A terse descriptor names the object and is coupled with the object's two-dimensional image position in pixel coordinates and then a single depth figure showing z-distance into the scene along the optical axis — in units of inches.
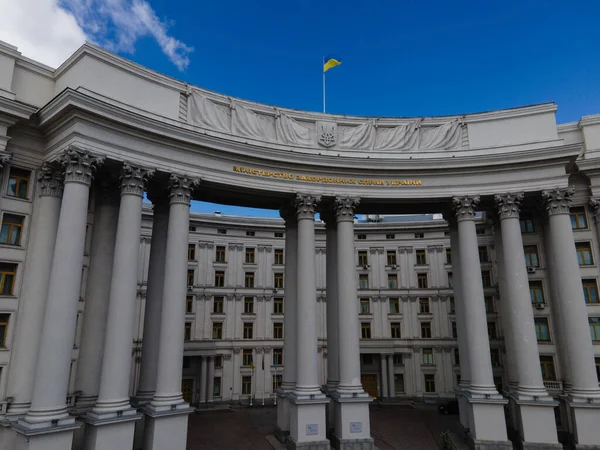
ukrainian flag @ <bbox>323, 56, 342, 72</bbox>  1047.6
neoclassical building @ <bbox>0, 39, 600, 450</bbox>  709.9
